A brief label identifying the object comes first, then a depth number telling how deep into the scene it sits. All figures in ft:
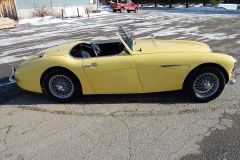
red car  91.88
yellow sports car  12.34
